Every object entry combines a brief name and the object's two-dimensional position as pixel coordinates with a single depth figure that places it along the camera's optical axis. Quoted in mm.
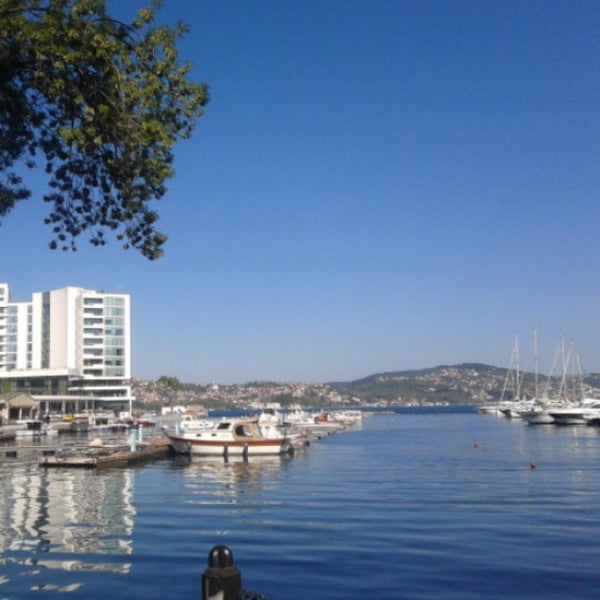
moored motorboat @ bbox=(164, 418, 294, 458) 52544
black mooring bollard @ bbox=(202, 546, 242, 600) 7125
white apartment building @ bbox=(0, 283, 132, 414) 152125
